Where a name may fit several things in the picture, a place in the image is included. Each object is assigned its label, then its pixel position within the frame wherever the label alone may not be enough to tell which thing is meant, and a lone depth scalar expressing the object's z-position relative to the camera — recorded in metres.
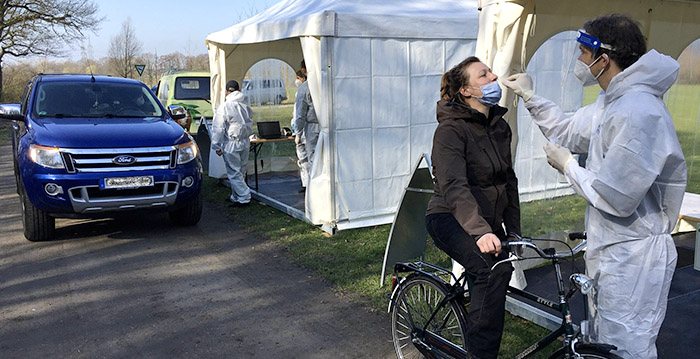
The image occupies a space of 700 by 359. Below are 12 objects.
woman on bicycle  2.77
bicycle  2.58
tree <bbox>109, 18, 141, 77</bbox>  35.69
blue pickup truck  6.18
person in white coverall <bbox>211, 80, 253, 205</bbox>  8.48
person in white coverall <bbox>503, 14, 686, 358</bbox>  2.28
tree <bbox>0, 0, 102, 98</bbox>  28.95
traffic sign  22.99
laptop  9.95
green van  15.44
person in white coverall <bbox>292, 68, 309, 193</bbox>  8.84
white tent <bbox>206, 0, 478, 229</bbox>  6.75
